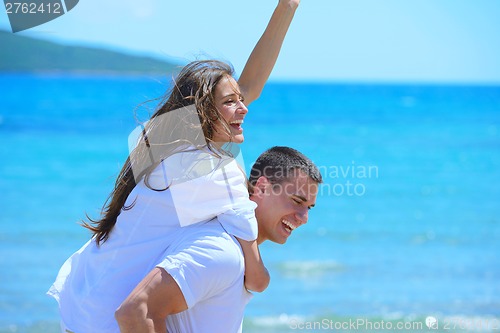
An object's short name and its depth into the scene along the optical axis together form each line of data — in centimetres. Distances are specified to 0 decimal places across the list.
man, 523
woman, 555
